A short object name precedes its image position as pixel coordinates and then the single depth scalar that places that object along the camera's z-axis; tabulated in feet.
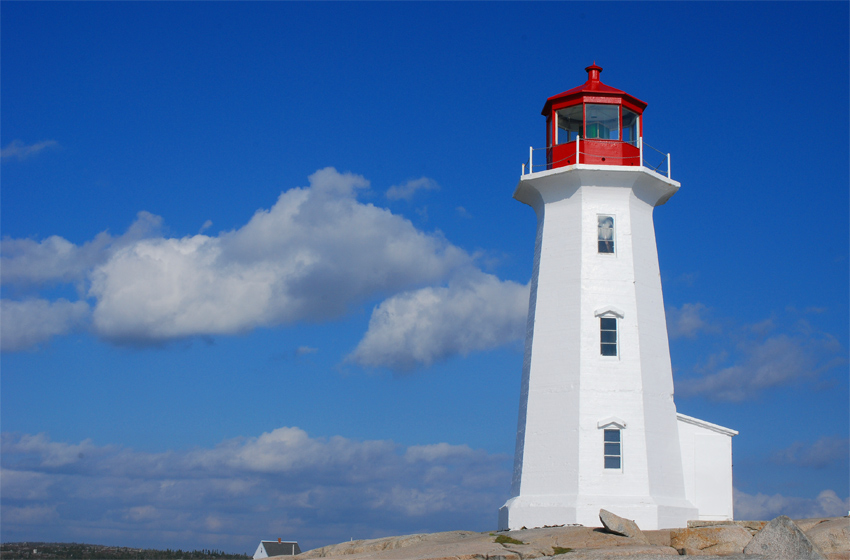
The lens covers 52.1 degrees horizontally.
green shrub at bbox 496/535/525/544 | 62.54
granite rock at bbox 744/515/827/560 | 51.49
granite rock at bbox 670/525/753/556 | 56.49
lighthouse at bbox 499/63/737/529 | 77.25
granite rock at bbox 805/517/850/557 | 58.80
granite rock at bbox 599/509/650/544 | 62.23
